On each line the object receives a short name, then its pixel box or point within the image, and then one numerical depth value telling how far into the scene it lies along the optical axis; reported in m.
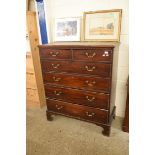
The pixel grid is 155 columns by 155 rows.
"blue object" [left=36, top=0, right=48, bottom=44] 2.21
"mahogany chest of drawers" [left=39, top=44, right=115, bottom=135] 1.62
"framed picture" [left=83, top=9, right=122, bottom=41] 1.87
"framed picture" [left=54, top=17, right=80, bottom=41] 2.11
